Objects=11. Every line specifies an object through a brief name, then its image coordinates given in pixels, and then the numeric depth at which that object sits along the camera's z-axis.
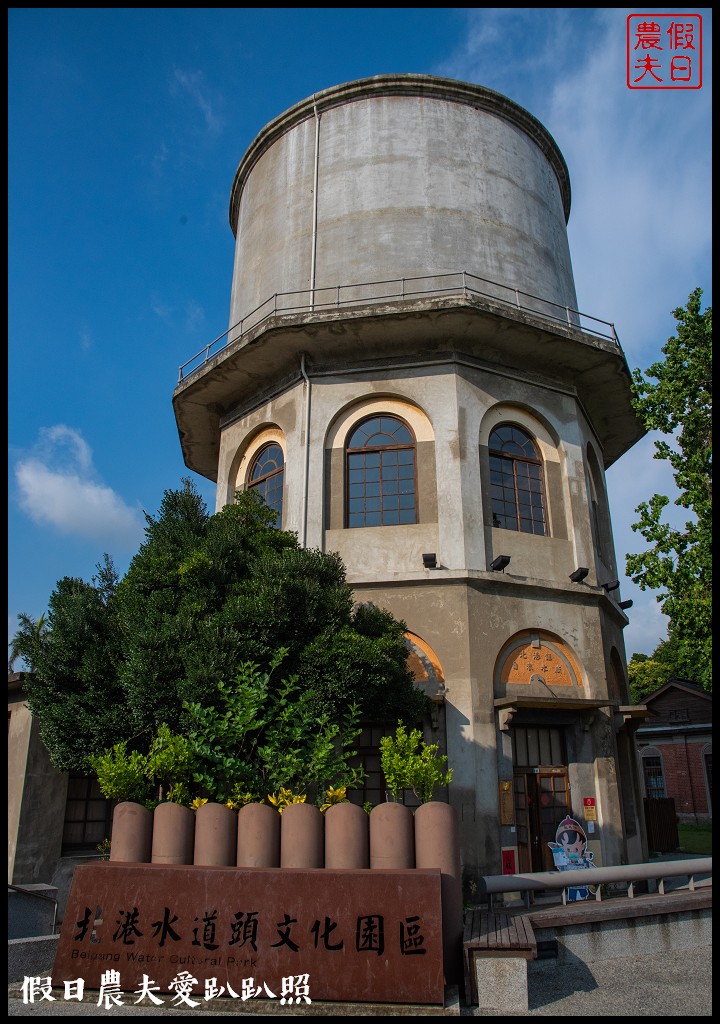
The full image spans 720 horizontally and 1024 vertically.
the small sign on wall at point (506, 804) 13.60
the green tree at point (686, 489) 11.36
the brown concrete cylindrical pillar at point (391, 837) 8.59
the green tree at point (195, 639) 11.16
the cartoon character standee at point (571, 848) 13.09
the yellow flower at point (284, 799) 9.64
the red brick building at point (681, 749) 34.06
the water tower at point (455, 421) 14.49
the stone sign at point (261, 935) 7.66
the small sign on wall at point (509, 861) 13.23
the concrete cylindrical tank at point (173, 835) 8.89
